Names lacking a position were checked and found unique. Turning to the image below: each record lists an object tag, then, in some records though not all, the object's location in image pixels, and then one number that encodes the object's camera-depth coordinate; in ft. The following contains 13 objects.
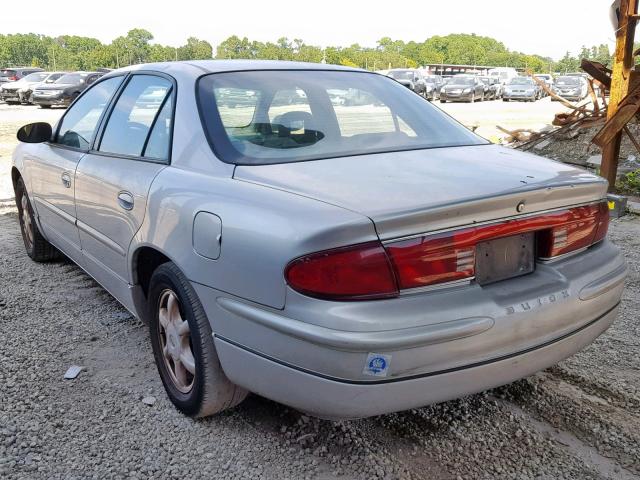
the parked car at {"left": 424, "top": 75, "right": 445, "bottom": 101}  115.55
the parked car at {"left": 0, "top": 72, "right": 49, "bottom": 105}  92.56
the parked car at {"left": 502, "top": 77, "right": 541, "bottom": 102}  116.88
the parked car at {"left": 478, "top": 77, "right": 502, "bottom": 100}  115.96
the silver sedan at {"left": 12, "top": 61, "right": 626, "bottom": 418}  6.78
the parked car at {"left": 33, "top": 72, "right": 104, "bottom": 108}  83.56
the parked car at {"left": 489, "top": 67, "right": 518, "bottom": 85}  137.82
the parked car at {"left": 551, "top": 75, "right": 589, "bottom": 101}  109.71
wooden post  21.80
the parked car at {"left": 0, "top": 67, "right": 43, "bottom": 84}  107.04
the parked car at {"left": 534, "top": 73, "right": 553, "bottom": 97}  121.81
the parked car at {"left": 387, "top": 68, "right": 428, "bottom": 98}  104.32
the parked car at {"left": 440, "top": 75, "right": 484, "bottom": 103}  108.17
